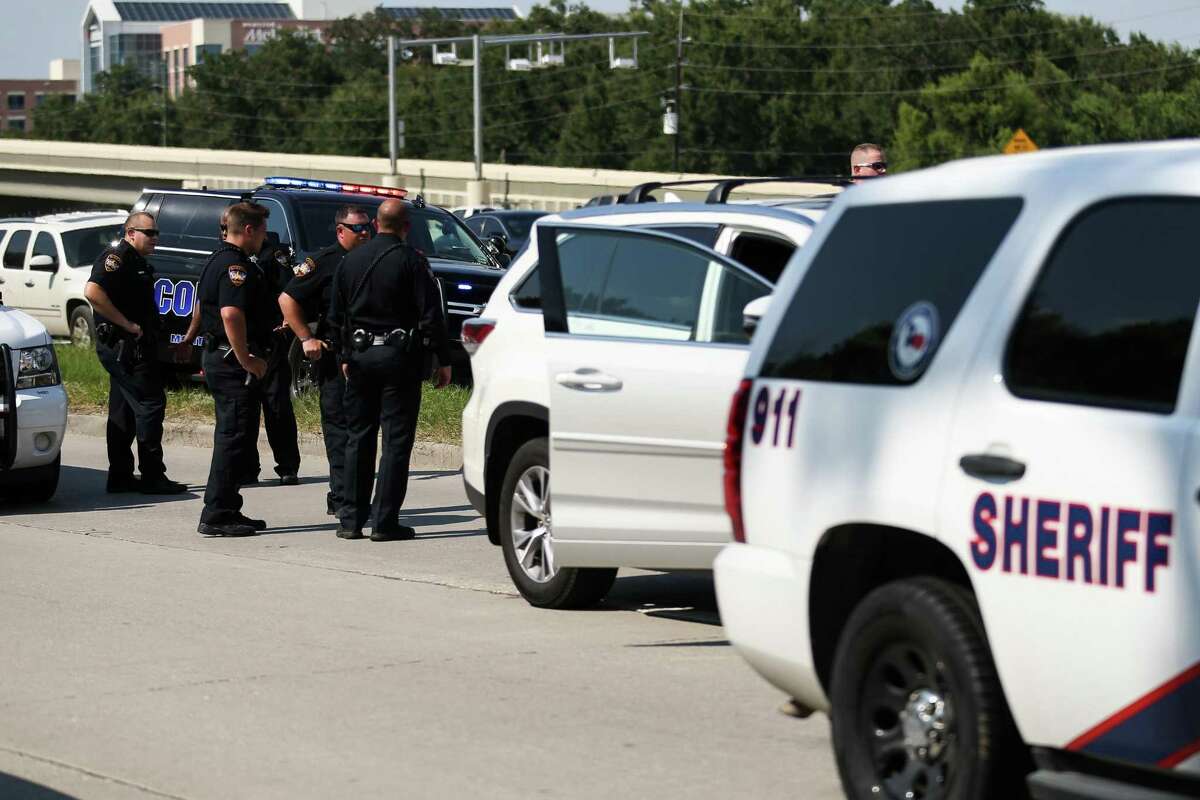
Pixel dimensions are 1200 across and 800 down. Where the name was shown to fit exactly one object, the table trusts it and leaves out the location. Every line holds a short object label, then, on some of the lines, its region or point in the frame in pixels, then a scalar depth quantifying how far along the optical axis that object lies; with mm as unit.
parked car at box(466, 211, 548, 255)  32906
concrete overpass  66562
